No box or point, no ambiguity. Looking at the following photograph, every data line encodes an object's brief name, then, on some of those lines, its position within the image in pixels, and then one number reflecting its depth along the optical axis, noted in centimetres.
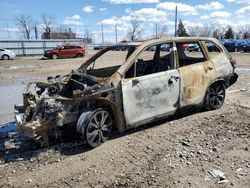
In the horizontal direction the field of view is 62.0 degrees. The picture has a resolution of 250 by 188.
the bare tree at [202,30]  5628
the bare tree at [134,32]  5795
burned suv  335
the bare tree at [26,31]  5250
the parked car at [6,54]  2278
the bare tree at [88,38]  4881
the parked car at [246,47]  2386
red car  2224
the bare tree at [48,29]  5154
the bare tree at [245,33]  5215
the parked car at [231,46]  2546
